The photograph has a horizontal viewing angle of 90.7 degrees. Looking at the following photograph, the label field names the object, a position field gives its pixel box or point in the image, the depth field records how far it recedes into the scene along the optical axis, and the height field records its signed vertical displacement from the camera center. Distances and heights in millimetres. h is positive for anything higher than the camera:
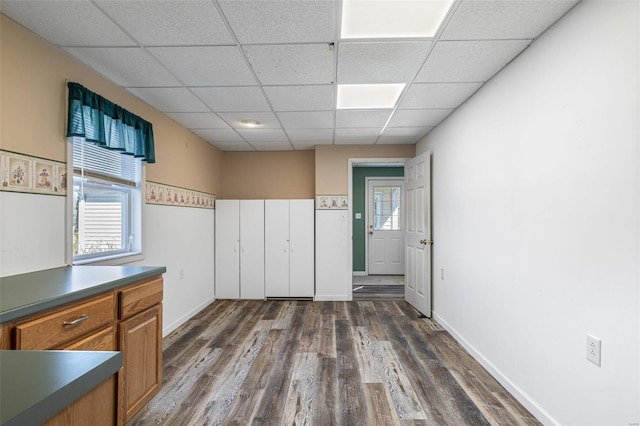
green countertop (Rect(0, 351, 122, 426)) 508 -310
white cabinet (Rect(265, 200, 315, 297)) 4570 -421
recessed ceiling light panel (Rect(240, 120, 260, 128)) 3508 +1041
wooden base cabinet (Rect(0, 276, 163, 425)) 1185 -536
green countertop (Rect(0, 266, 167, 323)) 1195 -334
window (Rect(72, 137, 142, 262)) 2199 +95
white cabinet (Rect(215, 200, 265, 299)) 4578 -482
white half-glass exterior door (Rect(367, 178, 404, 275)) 6535 -243
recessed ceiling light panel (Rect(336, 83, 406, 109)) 2690 +1086
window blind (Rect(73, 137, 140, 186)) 2184 +395
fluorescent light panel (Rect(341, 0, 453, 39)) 1651 +1098
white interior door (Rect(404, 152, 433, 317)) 3816 -236
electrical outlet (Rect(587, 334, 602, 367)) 1469 -629
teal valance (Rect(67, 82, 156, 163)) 2035 +671
